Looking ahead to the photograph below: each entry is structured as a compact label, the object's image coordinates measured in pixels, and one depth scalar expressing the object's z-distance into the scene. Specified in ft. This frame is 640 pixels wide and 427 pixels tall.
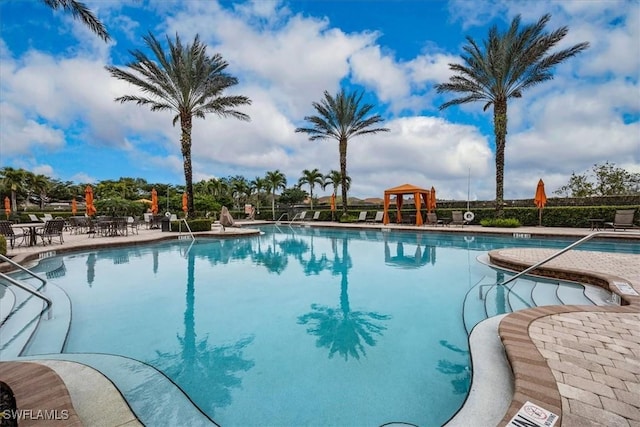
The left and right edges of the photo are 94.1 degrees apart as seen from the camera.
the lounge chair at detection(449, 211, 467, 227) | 56.34
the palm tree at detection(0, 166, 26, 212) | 102.58
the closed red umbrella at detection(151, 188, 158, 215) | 68.13
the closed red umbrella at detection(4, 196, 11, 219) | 78.12
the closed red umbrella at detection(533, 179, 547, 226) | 49.84
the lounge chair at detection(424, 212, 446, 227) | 60.85
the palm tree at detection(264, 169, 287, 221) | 124.16
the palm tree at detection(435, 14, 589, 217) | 47.24
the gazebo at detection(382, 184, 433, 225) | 59.52
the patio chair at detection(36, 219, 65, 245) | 35.22
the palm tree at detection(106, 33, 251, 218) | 48.57
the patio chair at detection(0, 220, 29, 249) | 31.32
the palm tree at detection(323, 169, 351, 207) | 127.03
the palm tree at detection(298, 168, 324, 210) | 123.85
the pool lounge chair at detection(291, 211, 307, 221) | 89.86
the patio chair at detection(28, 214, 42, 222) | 78.69
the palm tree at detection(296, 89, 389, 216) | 74.13
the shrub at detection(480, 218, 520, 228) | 53.54
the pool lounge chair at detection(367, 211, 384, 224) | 73.10
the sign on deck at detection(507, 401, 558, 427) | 5.62
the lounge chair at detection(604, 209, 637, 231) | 39.81
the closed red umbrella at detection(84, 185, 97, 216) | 53.06
